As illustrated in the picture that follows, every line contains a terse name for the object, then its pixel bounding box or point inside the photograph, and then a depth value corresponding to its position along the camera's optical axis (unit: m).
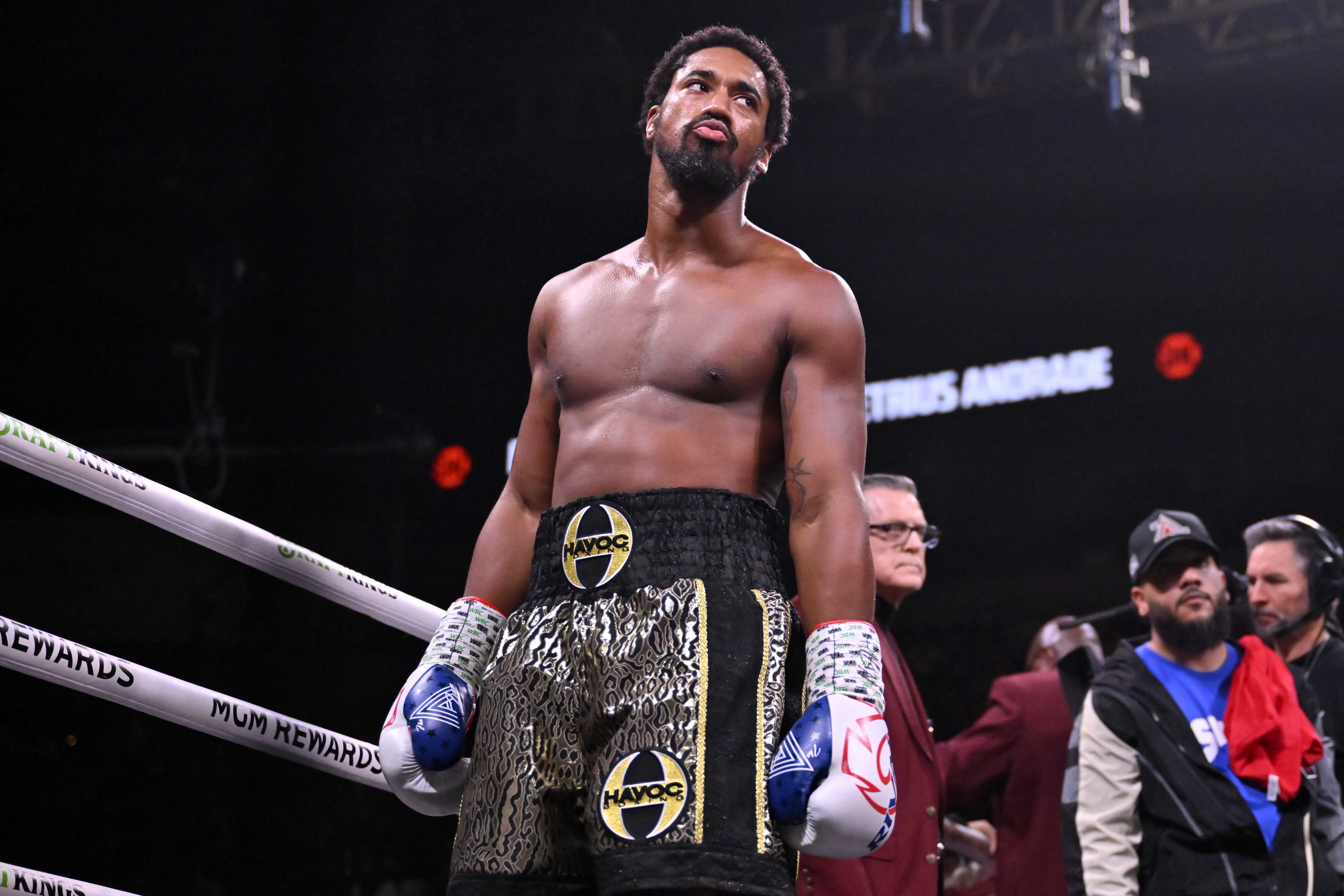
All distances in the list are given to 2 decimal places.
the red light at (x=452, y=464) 8.14
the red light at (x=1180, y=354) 8.03
